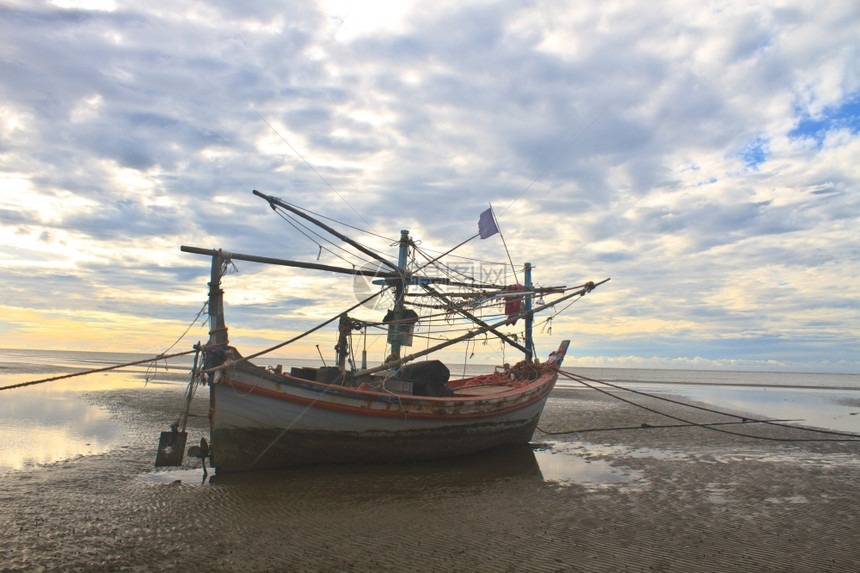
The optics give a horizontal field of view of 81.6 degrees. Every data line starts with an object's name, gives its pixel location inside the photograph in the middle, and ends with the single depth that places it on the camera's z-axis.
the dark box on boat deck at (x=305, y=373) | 12.17
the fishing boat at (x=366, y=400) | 9.89
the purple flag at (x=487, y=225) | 15.56
